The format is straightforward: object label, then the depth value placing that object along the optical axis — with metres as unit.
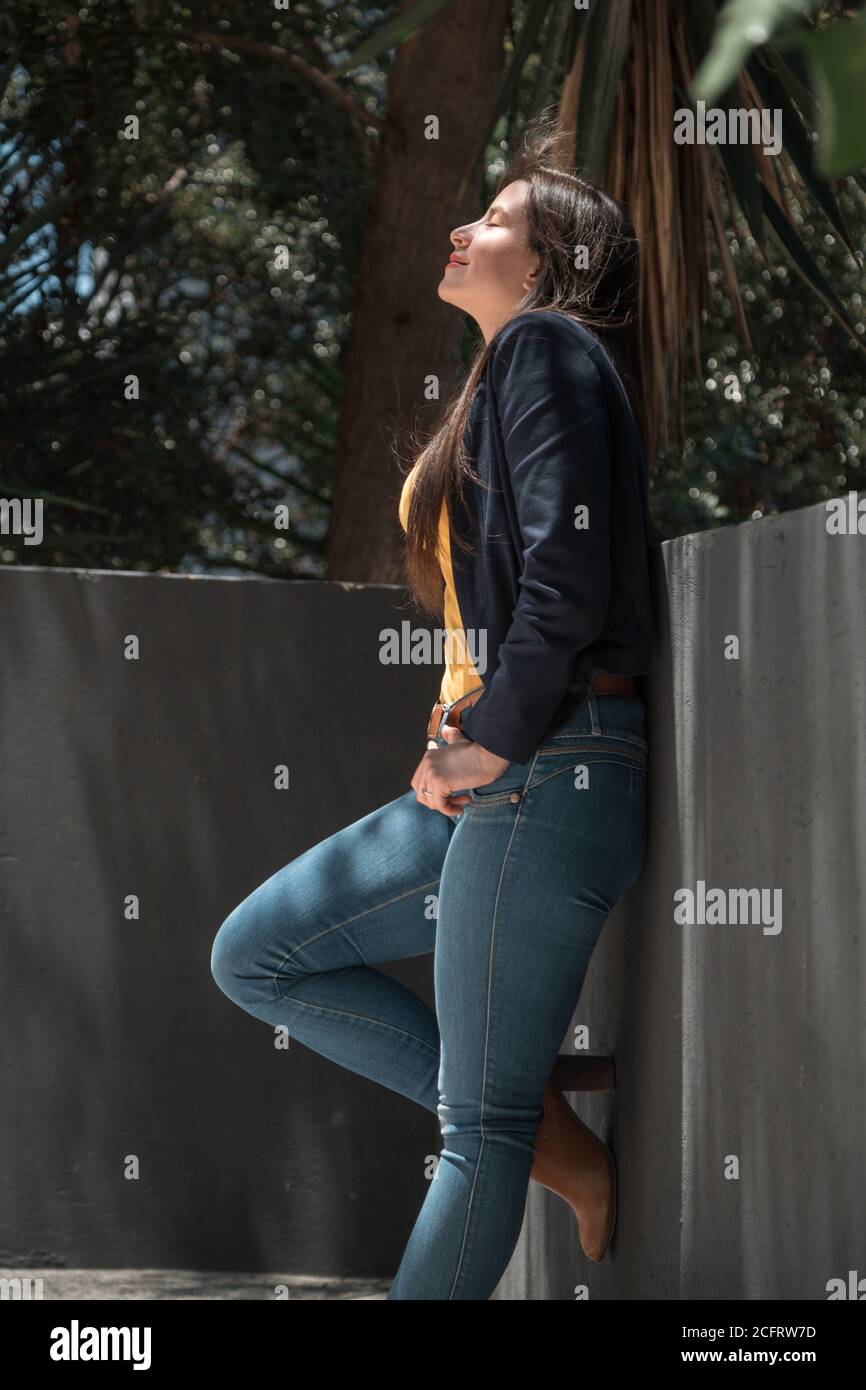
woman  7.17
